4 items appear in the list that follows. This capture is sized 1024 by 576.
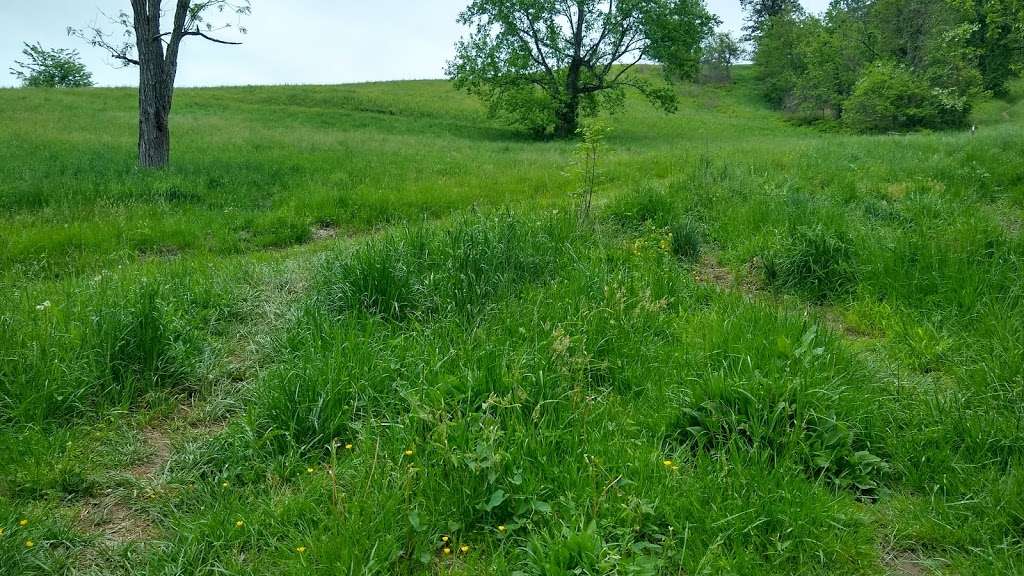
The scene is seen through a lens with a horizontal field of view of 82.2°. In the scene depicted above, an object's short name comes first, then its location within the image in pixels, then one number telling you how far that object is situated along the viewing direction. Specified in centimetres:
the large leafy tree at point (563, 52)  2706
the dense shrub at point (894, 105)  3309
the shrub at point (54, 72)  6236
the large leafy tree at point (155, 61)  1197
